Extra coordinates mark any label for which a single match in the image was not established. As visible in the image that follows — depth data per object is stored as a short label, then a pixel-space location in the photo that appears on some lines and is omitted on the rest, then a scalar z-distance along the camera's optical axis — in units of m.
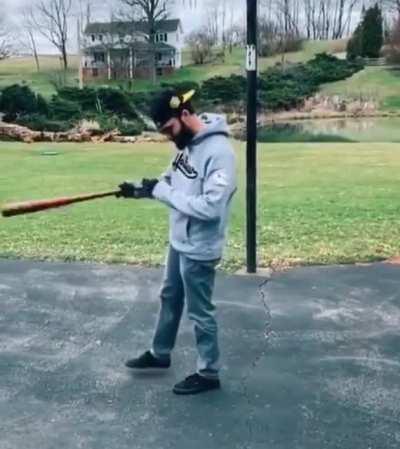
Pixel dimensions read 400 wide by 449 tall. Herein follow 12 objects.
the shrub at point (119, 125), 26.14
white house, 54.53
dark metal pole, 5.65
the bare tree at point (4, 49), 53.09
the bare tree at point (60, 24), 58.19
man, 3.25
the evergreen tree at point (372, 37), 62.38
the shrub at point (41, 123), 26.03
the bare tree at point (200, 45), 64.06
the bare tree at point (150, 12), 53.81
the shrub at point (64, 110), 28.81
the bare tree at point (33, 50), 57.57
